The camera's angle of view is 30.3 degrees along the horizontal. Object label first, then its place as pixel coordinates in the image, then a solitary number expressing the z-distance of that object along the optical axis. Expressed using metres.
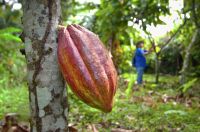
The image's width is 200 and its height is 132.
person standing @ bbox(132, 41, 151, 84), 8.80
